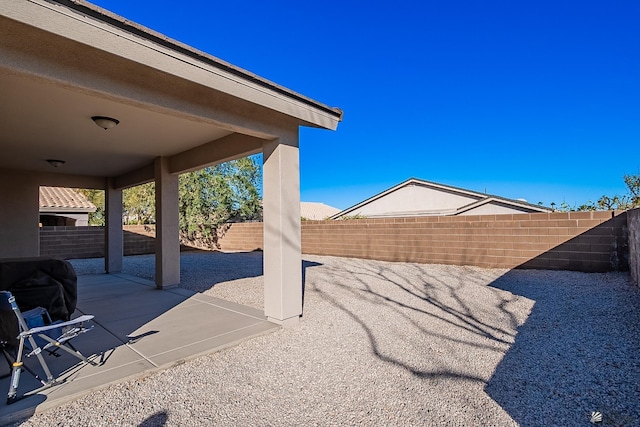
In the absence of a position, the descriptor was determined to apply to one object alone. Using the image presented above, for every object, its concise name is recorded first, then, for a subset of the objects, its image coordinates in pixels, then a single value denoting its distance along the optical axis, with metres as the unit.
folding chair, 2.52
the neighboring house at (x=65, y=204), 14.59
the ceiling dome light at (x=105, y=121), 4.37
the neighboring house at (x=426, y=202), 16.95
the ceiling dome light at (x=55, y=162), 7.05
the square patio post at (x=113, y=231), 9.37
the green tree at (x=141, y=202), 20.03
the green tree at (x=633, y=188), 7.57
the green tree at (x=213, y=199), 16.78
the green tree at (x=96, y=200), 23.98
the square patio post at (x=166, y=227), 7.02
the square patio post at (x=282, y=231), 4.32
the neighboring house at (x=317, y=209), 48.65
